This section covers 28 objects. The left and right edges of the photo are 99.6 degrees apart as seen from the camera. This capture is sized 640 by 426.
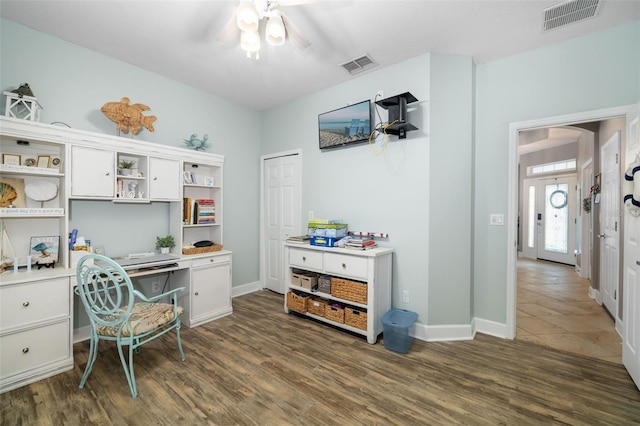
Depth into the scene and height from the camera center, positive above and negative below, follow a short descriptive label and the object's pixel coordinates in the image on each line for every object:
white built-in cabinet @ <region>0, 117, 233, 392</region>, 1.98 -0.10
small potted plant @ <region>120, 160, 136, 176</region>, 2.71 +0.46
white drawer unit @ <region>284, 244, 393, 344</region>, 2.61 -0.66
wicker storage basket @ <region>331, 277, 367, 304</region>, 2.67 -0.79
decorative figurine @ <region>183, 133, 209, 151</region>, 3.32 +0.85
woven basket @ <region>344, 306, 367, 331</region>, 2.66 -1.06
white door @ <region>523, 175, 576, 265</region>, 6.38 -0.13
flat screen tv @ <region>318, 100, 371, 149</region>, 3.11 +1.05
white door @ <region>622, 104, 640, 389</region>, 1.93 -0.48
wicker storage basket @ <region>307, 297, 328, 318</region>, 2.99 -1.05
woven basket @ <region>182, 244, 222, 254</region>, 3.05 -0.45
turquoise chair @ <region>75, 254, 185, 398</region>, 1.86 -0.82
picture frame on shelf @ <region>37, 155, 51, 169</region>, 2.33 +0.42
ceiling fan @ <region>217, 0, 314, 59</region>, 1.68 +1.26
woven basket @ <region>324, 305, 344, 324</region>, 2.83 -1.08
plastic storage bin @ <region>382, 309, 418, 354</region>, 2.44 -1.10
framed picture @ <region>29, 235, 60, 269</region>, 2.29 -0.36
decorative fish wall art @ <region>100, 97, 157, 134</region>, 2.59 +0.94
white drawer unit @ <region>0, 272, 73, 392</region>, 1.92 -0.89
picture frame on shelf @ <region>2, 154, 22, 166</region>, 2.18 +0.41
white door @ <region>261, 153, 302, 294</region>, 3.97 +0.01
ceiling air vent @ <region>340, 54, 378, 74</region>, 2.83 +1.61
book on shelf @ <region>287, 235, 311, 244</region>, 3.27 -0.34
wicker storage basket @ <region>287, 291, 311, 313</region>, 3.11 -1.05
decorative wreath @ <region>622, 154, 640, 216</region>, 1.86 +0.19
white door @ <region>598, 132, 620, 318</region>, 2.88 -0.09
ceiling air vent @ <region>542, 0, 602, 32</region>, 2.04 +1.59
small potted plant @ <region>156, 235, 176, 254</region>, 3.10 -0.38
